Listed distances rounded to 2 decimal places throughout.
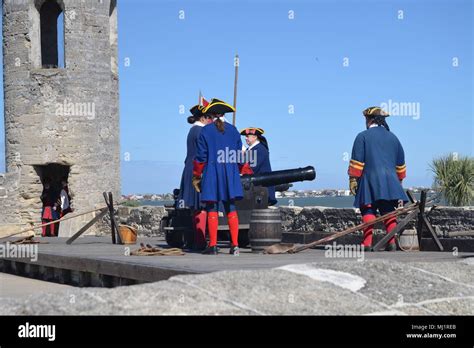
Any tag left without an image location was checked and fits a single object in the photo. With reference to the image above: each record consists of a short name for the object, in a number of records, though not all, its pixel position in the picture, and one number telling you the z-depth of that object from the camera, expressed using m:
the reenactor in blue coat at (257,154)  13.57
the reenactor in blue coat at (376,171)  11.50
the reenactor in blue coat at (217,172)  11.06
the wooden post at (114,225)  13.77
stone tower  21.06
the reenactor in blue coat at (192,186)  12.02
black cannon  12.59
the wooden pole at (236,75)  22.54
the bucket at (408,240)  11.60
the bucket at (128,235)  14.70
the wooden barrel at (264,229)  11.39
